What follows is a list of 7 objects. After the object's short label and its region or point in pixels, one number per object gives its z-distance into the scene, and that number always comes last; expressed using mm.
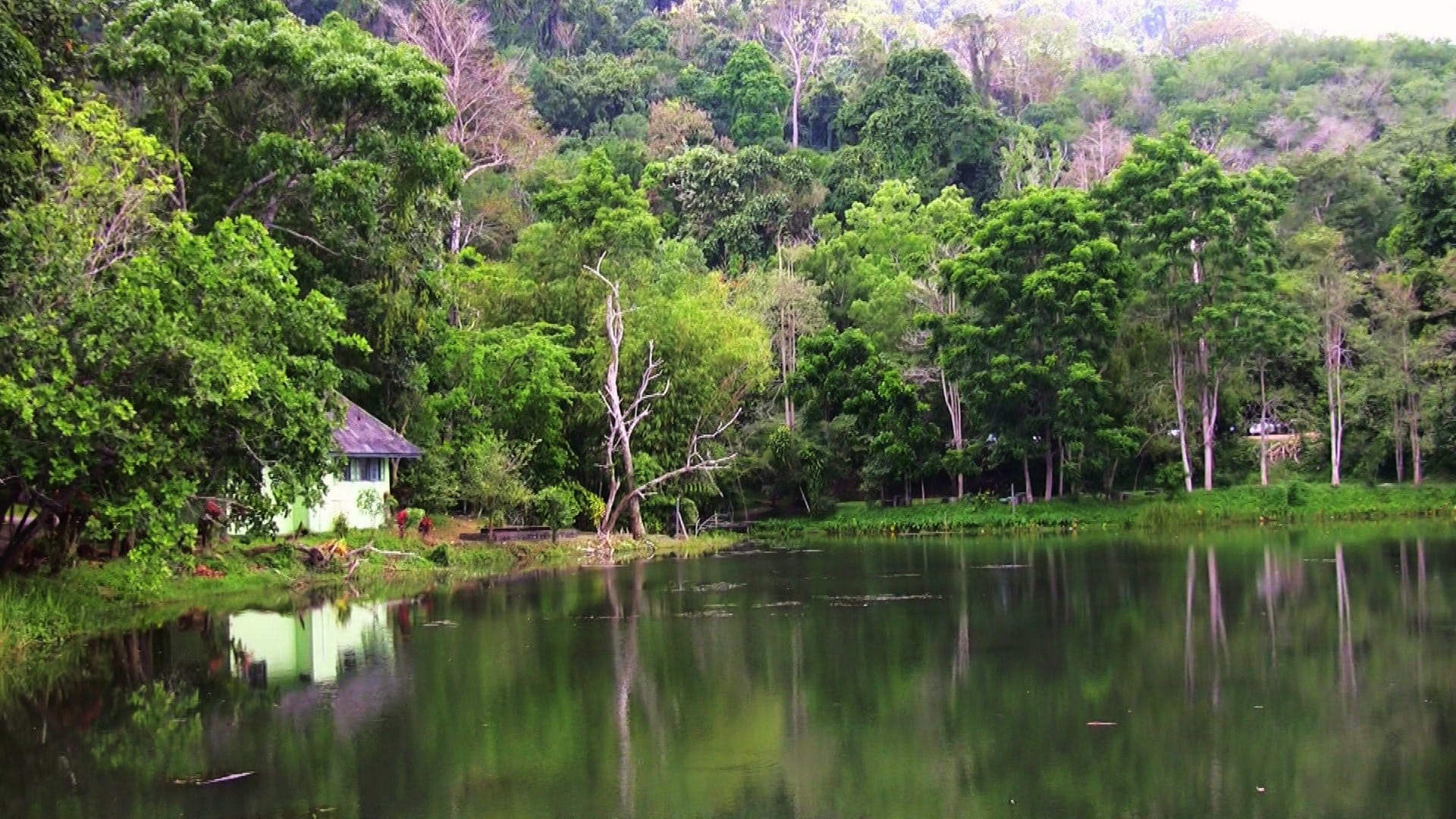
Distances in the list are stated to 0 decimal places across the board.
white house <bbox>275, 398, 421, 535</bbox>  33906
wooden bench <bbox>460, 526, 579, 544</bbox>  36812
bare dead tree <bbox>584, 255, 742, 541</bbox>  40406
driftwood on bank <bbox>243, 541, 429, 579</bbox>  30125
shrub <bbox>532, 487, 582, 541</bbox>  37375
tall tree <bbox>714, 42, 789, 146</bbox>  83688
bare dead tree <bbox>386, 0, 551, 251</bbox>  57875
